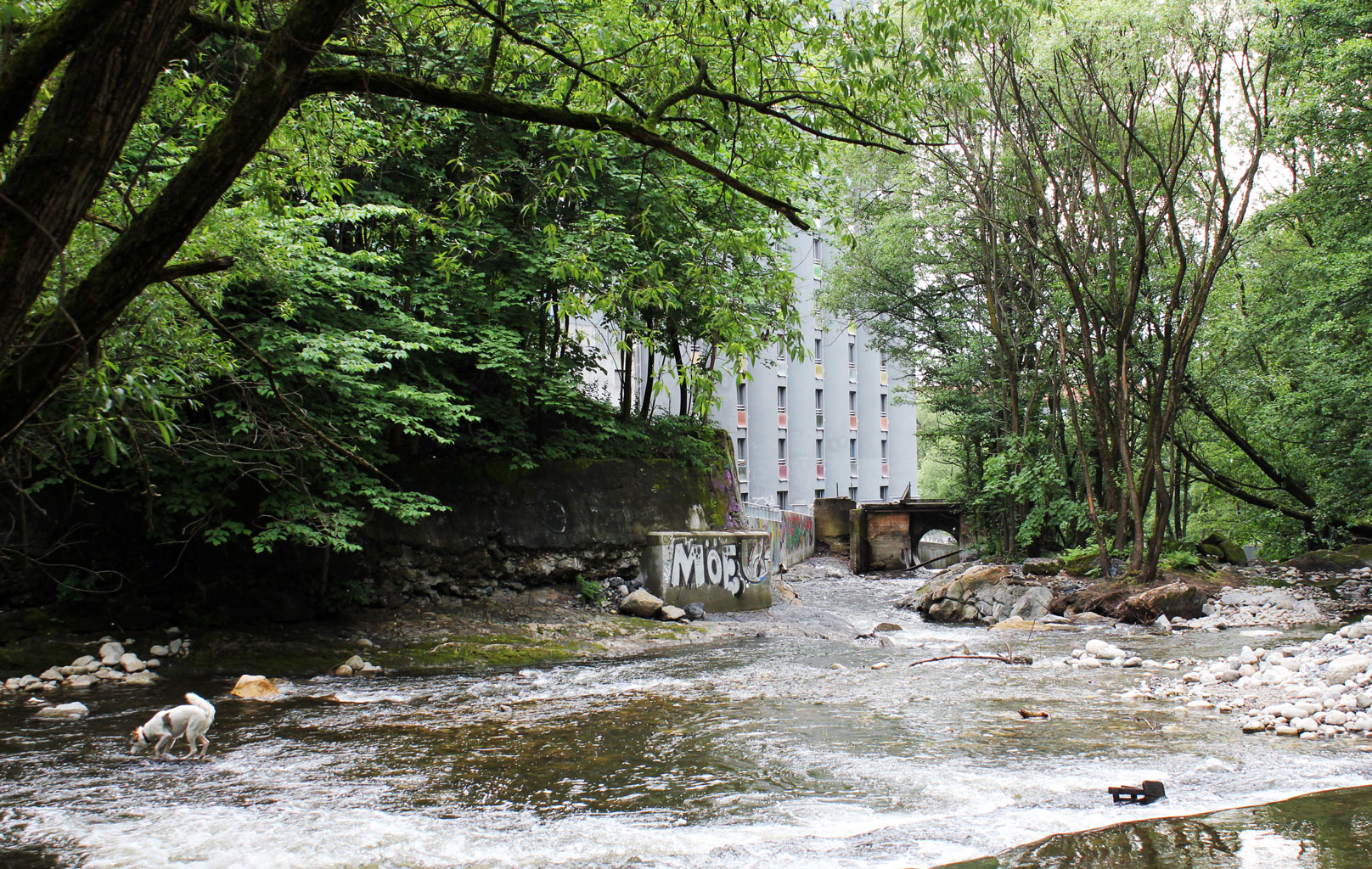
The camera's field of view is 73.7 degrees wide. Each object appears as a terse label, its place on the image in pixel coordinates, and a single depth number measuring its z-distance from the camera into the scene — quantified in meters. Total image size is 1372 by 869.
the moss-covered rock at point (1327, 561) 22.08
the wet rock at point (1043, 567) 23.92
